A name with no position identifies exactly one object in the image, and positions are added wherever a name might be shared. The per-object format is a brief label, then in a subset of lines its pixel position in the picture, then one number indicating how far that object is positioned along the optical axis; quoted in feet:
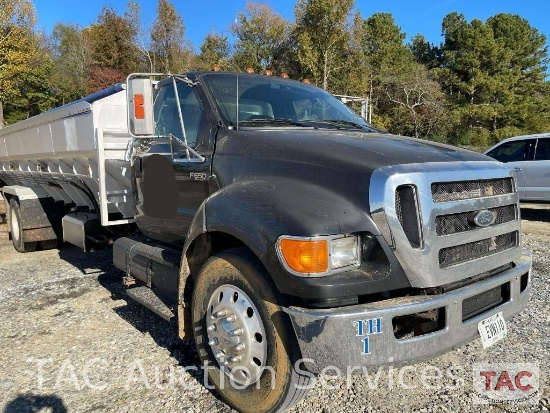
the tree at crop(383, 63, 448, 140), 95.55
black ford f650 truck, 7.69
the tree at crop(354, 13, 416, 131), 94.79
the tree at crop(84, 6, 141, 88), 107.55
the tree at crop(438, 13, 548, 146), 108.06
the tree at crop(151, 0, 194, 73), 97.60
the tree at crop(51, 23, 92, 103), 111.65
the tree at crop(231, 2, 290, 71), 98.27
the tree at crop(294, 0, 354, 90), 74.84
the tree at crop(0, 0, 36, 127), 64.85
